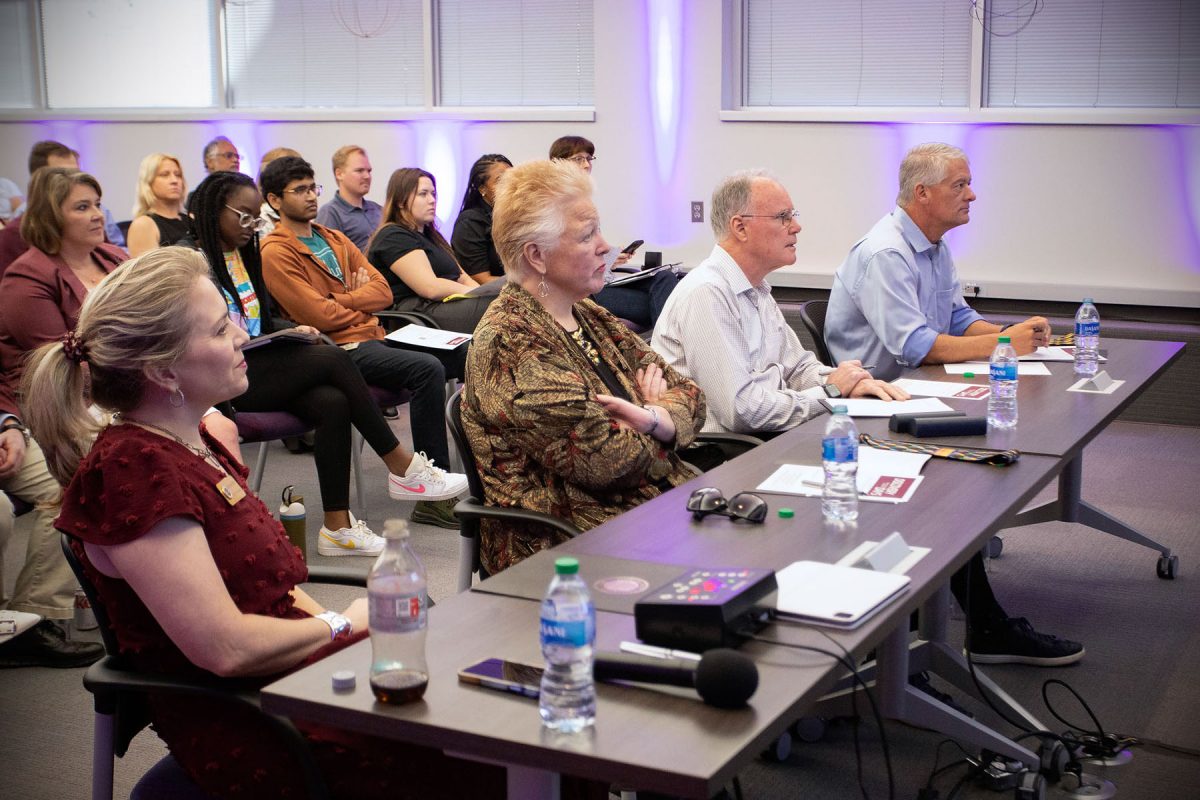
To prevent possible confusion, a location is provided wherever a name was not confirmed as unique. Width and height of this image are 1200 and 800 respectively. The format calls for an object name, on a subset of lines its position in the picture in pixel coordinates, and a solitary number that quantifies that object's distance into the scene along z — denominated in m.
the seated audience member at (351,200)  7.03
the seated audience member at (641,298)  6.23
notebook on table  1.76
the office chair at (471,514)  2.58
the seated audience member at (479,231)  6.36
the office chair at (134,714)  1.73
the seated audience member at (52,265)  3.87
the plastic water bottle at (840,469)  2.33
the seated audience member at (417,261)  5.73
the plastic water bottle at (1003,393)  3.13
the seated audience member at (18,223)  5.20
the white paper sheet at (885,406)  3.27
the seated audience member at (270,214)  5.90
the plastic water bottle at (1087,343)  3.91
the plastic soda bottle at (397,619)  1.58
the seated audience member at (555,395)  2.59
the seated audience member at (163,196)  6.56
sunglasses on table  2.29
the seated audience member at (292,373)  4.38
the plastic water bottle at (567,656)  1.45
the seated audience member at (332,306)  4.90
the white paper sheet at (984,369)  3.90
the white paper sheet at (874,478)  2.47
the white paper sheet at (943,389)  3.54
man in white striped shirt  3.38
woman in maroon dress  1.75
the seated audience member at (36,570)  3.42
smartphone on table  1.54
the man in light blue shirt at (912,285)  4.13
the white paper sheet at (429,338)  5.06
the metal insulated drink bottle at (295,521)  3.79
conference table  1.40
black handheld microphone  1.47
